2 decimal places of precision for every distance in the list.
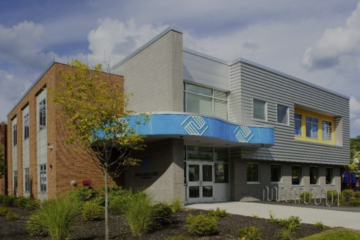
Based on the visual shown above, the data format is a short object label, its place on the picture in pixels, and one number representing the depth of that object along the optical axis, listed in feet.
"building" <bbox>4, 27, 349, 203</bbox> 58.49
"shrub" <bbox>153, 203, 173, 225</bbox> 39.37
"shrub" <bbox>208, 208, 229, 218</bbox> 44.73
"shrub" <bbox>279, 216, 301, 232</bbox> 36.32
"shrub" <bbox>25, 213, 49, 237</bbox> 34.99
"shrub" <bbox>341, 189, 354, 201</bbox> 86.62
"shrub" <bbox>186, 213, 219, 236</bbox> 34.99
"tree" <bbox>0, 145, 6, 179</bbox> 88.74
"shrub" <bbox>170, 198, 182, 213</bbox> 51.53
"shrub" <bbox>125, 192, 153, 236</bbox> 34.86
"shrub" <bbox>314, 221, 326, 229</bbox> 38.17
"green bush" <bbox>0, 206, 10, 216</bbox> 52.17
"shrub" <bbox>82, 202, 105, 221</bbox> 43.80
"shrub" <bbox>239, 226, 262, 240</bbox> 32.81
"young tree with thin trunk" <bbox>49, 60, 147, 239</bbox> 31.83
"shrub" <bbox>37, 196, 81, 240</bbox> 31.89
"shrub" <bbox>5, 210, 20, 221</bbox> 47.09
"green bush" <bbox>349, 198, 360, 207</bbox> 68.84
